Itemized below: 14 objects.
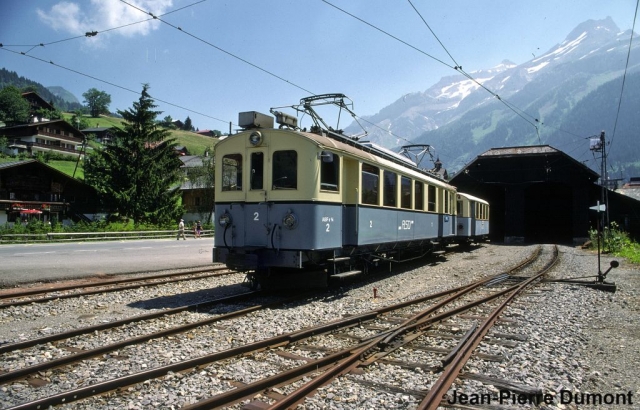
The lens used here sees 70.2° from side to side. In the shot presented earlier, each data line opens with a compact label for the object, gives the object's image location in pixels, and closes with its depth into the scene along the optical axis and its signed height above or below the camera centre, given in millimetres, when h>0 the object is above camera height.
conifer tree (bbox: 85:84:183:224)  37281 +4021
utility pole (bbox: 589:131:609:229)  26844 +4917
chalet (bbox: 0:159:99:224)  33812 +1801
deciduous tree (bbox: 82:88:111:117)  143375 +38134
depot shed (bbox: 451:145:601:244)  36438 +2957
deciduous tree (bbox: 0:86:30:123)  85562 +20799
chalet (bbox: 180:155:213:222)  46656 +2066
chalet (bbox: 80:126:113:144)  93100 +17496
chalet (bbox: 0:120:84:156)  67688 +12449
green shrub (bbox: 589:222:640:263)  23319 -1206
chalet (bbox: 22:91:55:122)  91875 +24398
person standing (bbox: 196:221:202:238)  36531 -918
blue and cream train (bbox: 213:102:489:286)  9094 +377
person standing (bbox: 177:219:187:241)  33625 -865
